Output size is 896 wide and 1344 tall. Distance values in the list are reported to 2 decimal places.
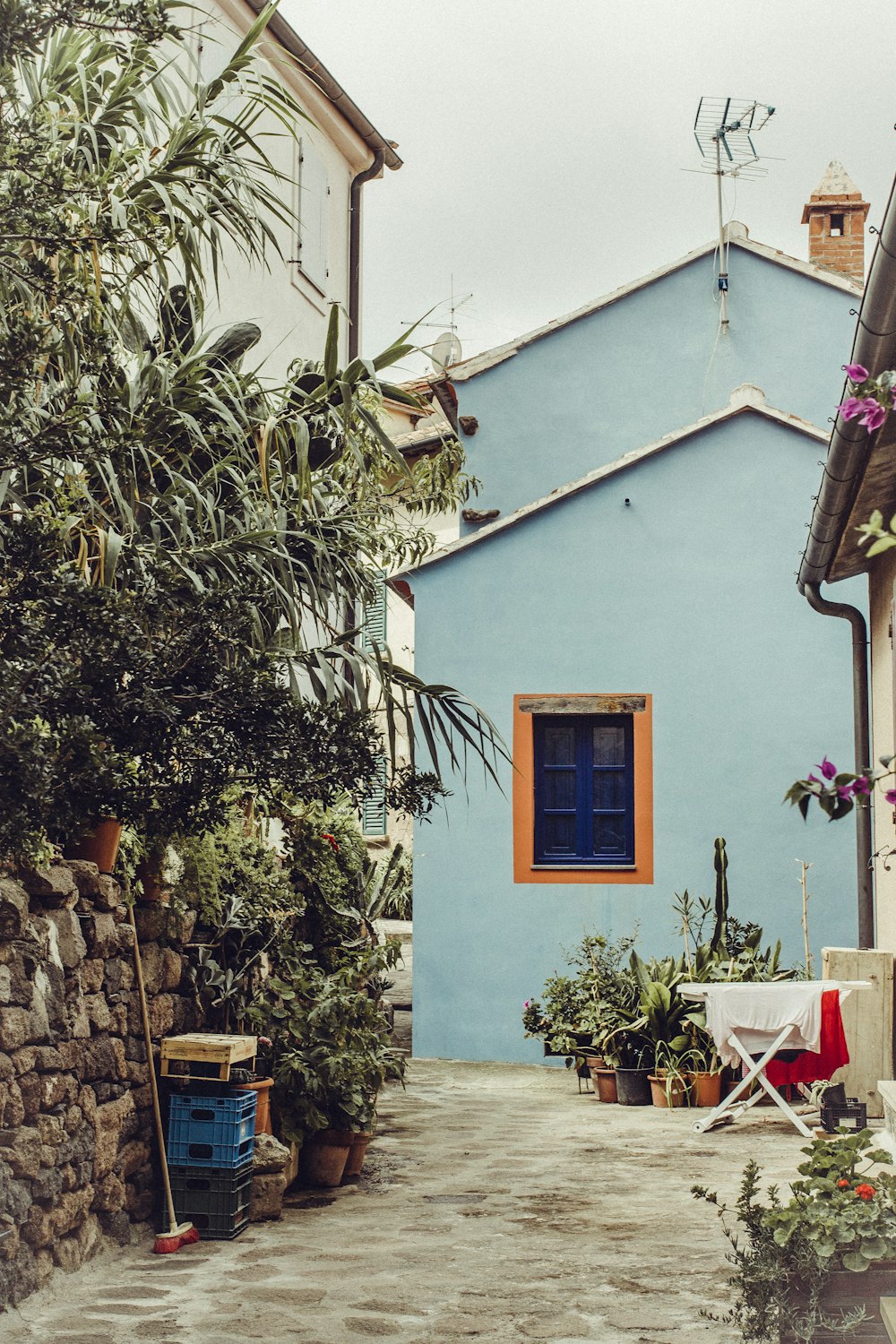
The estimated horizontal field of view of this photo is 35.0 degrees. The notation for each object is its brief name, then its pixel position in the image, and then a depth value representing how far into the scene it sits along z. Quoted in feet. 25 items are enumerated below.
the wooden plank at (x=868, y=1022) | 26.99
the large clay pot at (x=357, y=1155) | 23.47
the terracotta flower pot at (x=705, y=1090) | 31.50
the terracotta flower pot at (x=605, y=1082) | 32.12
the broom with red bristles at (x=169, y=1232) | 19.03
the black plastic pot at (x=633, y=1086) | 31.68
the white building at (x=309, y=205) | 35.04
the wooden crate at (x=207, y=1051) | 20.01
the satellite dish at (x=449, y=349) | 72.59
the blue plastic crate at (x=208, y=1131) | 19.77
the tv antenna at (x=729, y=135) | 45.39
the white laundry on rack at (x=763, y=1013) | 24.64
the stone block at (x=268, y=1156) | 21.07
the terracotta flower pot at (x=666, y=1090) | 31.35
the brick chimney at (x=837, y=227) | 50.01
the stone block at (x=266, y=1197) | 21.02
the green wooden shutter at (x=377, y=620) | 62.90
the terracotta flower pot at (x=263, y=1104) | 21.56
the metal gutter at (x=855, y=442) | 14.98
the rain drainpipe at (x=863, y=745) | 30.48
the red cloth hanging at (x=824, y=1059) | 24.77
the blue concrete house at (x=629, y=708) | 36.83
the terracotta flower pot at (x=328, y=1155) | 23.09
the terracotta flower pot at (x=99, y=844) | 19.03
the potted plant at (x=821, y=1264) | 13.87
